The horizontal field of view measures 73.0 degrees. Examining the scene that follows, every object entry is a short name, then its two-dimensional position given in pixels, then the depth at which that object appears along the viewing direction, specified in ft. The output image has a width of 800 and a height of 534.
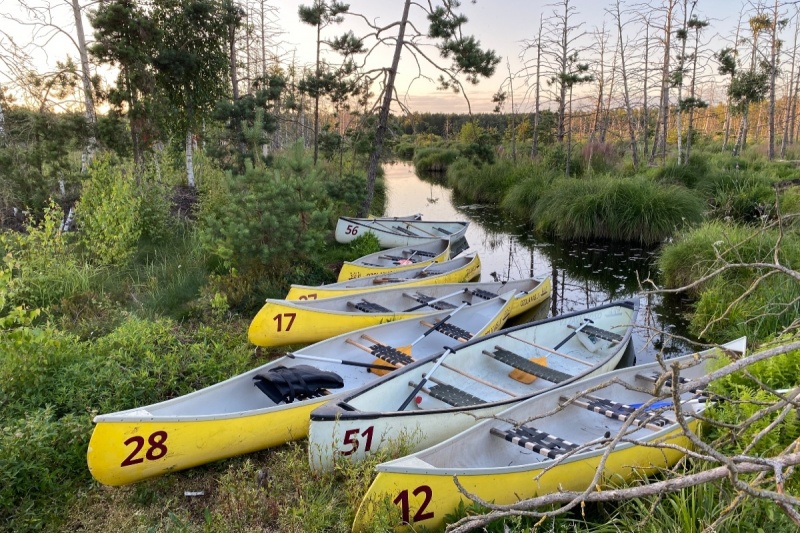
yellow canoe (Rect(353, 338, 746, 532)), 11.07
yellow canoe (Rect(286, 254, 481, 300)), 25.59
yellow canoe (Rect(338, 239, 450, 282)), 31.35
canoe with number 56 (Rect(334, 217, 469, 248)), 38.96
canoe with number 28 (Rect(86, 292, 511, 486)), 12.89
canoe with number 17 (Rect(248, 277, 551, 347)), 21.25
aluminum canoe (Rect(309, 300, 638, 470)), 13.32
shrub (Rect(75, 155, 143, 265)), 27.66
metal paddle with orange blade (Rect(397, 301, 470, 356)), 21.16
